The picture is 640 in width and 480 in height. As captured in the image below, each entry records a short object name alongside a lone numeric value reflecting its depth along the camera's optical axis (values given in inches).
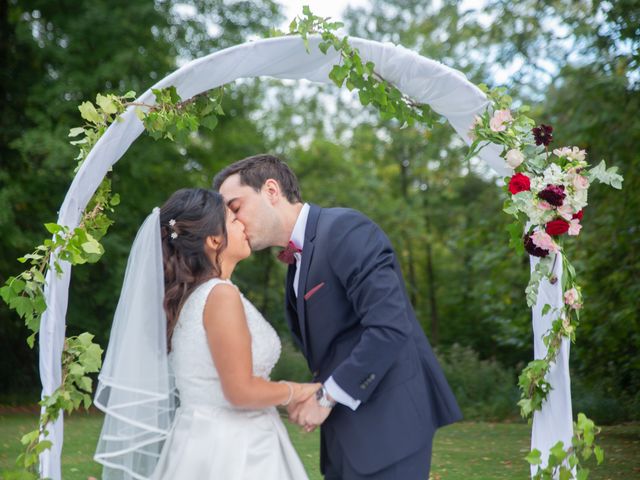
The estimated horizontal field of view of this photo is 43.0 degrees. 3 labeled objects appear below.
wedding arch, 132.8
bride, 125.4
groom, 126.8
